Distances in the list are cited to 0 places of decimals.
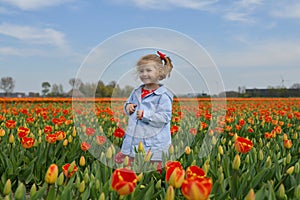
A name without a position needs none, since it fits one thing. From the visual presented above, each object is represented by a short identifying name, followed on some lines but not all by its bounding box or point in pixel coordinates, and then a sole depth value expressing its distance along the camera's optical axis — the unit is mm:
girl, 2893
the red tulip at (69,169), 2354
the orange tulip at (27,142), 3127
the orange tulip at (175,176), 1771
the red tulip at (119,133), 3322
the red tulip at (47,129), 3956
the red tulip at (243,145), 2453
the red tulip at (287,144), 3303
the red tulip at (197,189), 1406
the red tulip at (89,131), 3233
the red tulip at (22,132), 3406
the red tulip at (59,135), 3483
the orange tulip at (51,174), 1880
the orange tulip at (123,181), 1579
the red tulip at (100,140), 3107
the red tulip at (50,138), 3365
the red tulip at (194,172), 1756
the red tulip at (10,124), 4019
